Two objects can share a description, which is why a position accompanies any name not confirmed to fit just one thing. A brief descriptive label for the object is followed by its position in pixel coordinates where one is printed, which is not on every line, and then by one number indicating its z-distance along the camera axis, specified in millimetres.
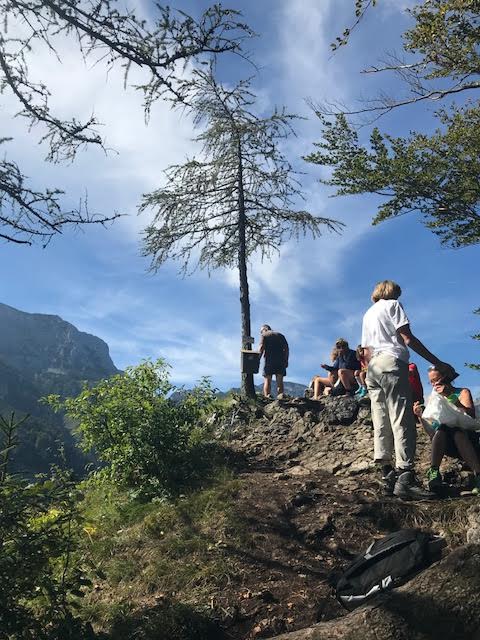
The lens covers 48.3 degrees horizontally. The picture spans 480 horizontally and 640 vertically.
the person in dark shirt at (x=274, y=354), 13609
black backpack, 3715
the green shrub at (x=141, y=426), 8047
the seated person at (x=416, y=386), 9086
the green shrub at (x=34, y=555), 3396
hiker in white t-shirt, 5688
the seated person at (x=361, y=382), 10102
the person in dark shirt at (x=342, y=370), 11109
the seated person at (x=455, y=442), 5934
